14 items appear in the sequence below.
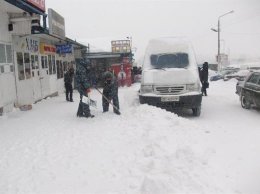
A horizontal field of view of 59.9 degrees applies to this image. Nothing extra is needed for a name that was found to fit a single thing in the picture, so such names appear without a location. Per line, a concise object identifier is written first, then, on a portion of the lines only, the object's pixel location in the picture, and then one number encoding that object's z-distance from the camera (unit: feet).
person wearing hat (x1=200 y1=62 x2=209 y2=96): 33.97
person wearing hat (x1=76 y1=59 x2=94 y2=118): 22.26
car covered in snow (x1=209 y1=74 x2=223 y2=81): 75.75
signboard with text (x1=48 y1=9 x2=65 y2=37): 32.84
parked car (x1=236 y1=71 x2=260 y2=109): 24.83
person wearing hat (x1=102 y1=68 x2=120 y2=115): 23.29
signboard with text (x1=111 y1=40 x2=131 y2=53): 72.55
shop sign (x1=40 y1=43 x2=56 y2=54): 36.72
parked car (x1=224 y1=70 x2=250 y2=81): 67.20
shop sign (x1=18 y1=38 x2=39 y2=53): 30.02
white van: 22.11
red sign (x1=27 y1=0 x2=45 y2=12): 24.20
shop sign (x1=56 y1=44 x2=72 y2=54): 42.70
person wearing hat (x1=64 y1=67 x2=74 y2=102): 32.90
